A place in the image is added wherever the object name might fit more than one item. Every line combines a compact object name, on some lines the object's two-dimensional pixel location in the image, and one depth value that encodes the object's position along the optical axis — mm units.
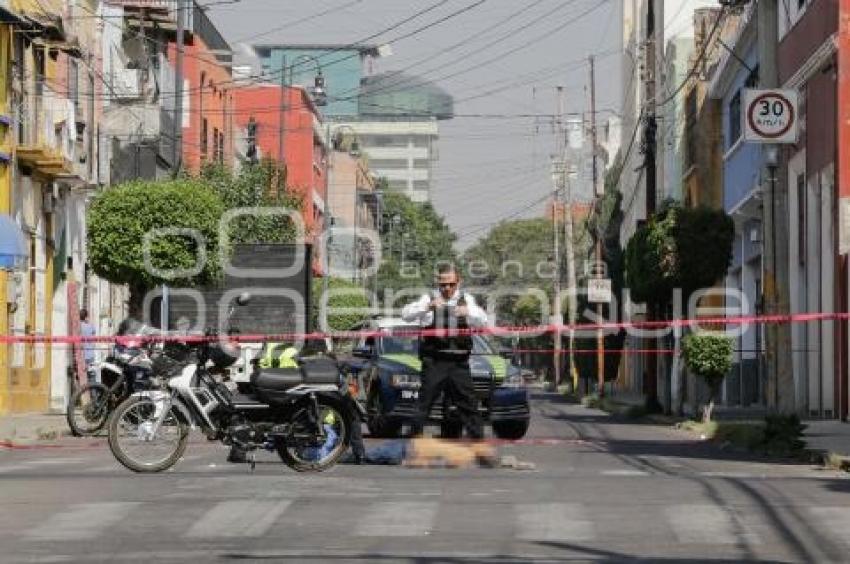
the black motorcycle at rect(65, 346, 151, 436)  24766
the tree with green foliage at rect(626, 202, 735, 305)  35156
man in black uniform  18531
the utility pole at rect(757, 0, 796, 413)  25203
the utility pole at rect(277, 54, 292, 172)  65681
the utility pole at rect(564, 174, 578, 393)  69812
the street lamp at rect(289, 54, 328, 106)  82569
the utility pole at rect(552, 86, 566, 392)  78369
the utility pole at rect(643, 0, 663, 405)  39469
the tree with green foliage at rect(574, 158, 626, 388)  59969
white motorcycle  17281
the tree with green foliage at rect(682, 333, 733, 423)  30875
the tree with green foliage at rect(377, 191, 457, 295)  141000
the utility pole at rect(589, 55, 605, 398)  60144
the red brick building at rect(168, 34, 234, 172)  68312
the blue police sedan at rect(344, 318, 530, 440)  24562
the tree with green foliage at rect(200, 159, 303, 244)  61125
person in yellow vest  20844
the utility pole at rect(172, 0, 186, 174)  46688
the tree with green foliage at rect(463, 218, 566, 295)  143625
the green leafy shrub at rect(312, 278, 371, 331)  81519
